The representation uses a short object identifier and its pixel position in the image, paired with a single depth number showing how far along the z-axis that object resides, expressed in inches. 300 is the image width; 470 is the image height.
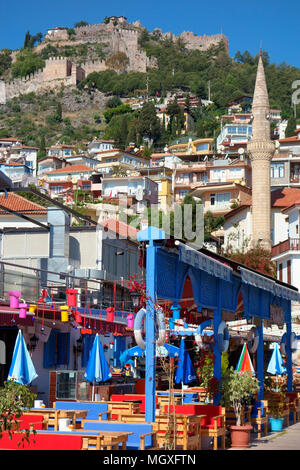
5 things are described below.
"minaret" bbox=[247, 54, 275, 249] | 2389.3
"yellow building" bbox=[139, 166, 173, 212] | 3257.9
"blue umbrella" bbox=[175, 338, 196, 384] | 851.8
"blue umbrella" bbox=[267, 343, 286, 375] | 1021.8
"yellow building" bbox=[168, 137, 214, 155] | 4013.3
